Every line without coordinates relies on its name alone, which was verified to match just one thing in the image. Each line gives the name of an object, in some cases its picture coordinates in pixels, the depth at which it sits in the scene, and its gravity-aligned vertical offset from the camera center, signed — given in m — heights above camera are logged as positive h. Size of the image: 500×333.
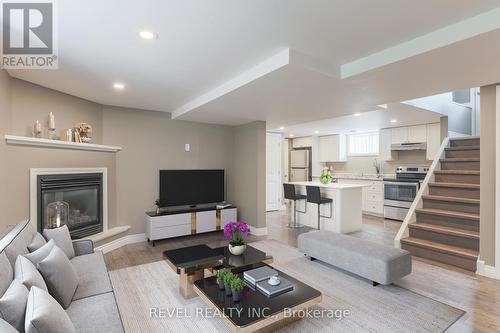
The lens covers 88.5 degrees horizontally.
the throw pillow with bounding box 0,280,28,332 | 1.17 -0.67
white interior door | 7.43 -0.18
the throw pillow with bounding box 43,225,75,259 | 2.49 -0.73
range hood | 6.20 +0.49
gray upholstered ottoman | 2.76 -1.07
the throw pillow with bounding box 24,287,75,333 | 1.12 -0.70
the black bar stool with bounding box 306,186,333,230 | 5.07 -0.65
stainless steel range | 5.97 -0.58
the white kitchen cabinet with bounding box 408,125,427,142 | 6.17 +0.78
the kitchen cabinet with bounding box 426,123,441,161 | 5.93 +0.61
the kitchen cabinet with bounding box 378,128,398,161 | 6.93 +0.50
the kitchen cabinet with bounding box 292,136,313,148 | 8.79 +0.80
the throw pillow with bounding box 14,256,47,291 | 1.49 -0.66
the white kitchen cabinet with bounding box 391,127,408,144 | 6.55 +0.79
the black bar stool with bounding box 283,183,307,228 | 5.66 -0.70
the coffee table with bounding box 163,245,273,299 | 2.56 -1.01
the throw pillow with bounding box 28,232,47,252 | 2.05 -0.66
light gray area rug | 2.17 -1.36
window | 7.63 +0.64
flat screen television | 4.86 -0.45
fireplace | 3.15 -0.52
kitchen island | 5.08 -0.90
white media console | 4.45 -1.06
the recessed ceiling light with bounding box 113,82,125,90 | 3.26 +1.03
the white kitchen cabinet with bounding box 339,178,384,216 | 6.72 -0.88
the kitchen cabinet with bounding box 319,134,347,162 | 8.20 +0.55
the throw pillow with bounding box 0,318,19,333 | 0.97 -0.63
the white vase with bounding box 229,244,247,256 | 2.83 -0.94
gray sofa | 1.53 -0.97
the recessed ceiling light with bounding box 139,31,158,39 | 2.05 +1.06
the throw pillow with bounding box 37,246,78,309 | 1.75 -0.80
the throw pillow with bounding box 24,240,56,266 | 1.85 -0.67
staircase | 3.53 -0.77
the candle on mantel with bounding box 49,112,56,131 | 3.29 +0.54
